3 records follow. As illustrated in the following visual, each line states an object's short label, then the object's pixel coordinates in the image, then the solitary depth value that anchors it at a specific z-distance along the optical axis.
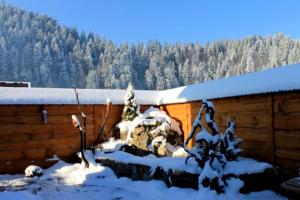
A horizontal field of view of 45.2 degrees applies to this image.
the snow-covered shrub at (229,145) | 9.66
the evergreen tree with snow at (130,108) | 16.30
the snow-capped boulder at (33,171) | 13.34
